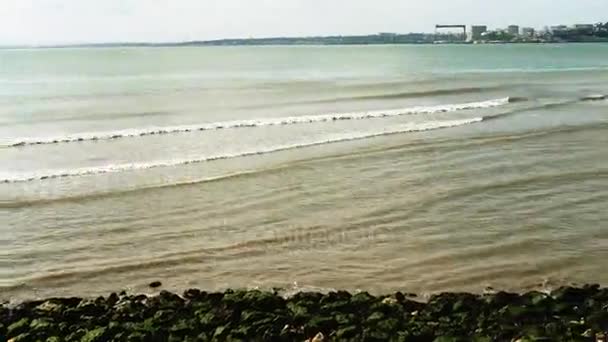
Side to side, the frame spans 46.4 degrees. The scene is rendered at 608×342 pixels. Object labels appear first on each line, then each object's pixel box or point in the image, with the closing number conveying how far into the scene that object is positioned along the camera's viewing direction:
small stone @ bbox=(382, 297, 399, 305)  9.97
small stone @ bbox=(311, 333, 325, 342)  8.81
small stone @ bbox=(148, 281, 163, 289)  11.40
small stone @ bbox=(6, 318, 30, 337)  9.27
